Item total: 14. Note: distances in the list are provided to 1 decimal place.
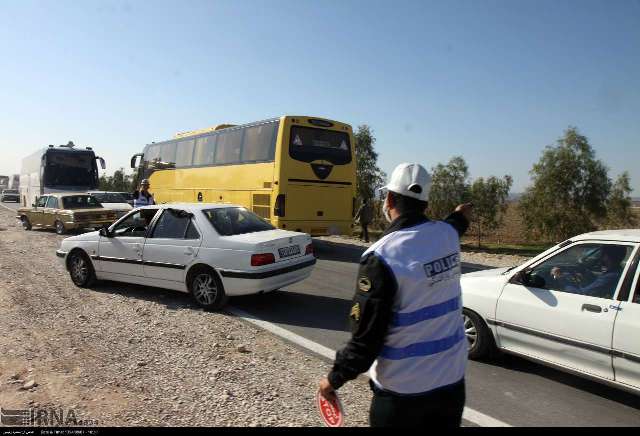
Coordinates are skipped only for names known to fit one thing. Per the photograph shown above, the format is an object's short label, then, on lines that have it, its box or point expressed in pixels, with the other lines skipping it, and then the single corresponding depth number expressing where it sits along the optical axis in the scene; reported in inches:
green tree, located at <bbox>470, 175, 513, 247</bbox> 751.7
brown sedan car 668.4
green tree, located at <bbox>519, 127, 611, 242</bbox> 705.6
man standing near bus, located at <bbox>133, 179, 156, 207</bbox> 444.1
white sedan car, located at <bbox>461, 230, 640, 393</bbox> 146.0
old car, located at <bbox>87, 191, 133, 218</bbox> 788.0
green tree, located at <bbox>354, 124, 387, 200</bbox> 917.8
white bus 893.2
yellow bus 483.8
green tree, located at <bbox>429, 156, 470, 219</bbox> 759.1
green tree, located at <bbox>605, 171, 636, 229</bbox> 725.9
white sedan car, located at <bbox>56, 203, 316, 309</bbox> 252.8
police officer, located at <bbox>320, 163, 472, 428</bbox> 75.7
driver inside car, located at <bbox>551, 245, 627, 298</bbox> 155.0
